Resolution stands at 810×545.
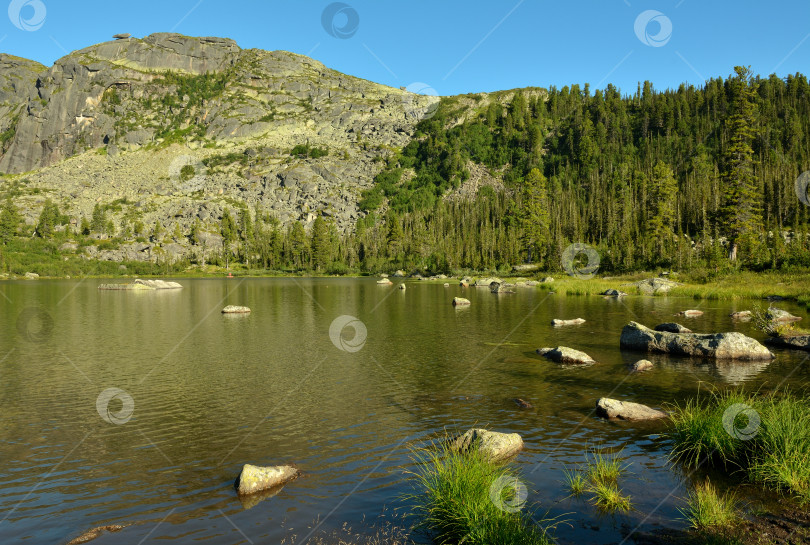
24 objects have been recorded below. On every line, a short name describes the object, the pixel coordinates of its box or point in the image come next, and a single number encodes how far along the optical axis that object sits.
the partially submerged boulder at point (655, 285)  66.94
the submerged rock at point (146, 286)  101.59
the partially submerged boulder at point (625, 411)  16.39
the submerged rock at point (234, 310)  53.75
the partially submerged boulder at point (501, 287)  82.81
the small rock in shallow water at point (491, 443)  12.58
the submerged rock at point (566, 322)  40.62
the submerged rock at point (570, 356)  25.98
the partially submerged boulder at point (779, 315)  33.34
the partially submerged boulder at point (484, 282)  100.05
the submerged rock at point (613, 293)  67.43
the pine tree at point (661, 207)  106.62
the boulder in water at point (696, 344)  25.09
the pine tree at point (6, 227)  193.00
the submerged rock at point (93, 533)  9.31
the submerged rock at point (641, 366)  23.87
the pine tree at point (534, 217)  138.38
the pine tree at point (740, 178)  73.62
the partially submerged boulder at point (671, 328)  30.50
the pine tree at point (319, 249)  193.12
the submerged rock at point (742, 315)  40.00
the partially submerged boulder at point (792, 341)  27.50
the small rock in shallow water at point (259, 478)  11.39
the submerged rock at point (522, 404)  18.34
